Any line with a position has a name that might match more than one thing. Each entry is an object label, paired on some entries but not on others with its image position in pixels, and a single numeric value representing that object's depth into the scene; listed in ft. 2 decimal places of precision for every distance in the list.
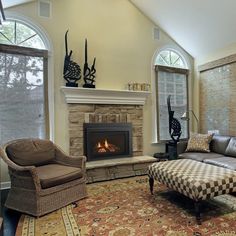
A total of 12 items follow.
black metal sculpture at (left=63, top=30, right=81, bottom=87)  13.37
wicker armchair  8.67
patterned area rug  7.38
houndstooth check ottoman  7.82
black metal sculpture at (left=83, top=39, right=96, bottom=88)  13.94
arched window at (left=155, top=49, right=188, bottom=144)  16.72
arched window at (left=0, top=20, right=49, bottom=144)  12.03
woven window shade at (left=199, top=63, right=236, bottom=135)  15.14
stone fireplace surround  13.33
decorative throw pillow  14.12
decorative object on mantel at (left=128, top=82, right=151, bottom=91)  15.38
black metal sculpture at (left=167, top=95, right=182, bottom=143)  16.01
